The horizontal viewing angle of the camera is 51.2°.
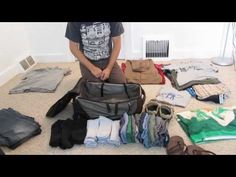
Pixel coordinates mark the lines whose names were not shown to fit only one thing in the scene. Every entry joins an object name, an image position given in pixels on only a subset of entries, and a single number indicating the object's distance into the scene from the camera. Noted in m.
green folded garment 1.52
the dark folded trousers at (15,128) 1.53
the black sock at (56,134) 1.52
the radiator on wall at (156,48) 2.70
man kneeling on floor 1.76
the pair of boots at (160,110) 1.67
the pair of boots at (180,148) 1.35
